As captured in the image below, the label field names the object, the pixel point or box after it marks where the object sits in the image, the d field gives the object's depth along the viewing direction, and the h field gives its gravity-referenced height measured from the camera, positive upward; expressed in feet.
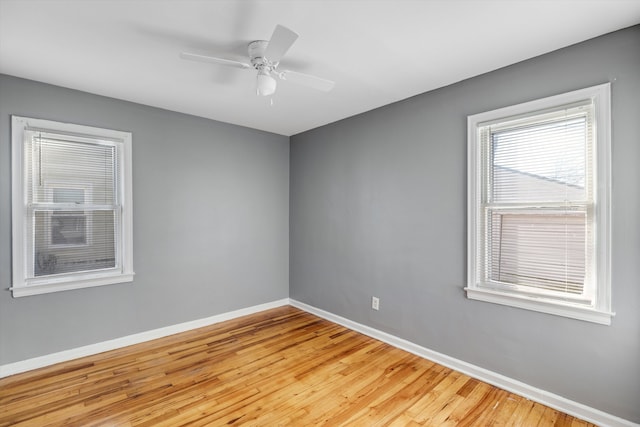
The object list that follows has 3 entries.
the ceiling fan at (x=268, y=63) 5.88 +3.15
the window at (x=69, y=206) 8.59 +0.23
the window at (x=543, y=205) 6.51 +0.19
